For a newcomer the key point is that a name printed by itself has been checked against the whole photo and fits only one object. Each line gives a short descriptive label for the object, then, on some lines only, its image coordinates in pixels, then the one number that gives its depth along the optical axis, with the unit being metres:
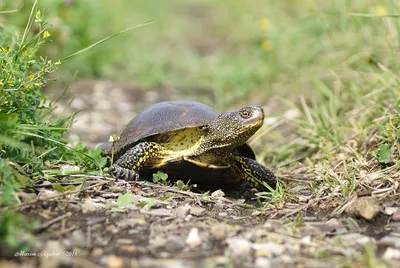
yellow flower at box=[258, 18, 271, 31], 13.23
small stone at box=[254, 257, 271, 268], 3.95
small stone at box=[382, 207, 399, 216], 5.02
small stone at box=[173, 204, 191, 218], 4.99
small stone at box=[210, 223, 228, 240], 4.45
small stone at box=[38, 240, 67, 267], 3.68
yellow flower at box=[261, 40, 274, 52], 13.02
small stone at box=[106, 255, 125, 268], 3.81
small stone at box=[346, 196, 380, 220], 4.90
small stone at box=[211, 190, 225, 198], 5.97
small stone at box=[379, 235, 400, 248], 4.31
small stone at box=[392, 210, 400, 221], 4.90
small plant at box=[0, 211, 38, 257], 3.68
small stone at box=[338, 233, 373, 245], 4.38
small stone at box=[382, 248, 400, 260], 4.04
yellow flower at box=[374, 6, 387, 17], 9.86
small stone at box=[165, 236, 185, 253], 4.21
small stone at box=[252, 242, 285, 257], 4.14
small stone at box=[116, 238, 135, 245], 4.22
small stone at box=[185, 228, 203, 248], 4.29
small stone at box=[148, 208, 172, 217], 4.90
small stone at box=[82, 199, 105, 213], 4.77
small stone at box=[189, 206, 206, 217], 5.14
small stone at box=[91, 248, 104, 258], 3.95
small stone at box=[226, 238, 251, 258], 4.13
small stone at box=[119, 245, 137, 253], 4.09
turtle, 6.30
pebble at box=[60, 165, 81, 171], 5.79
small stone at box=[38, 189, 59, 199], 4.76
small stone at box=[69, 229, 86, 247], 4.10
